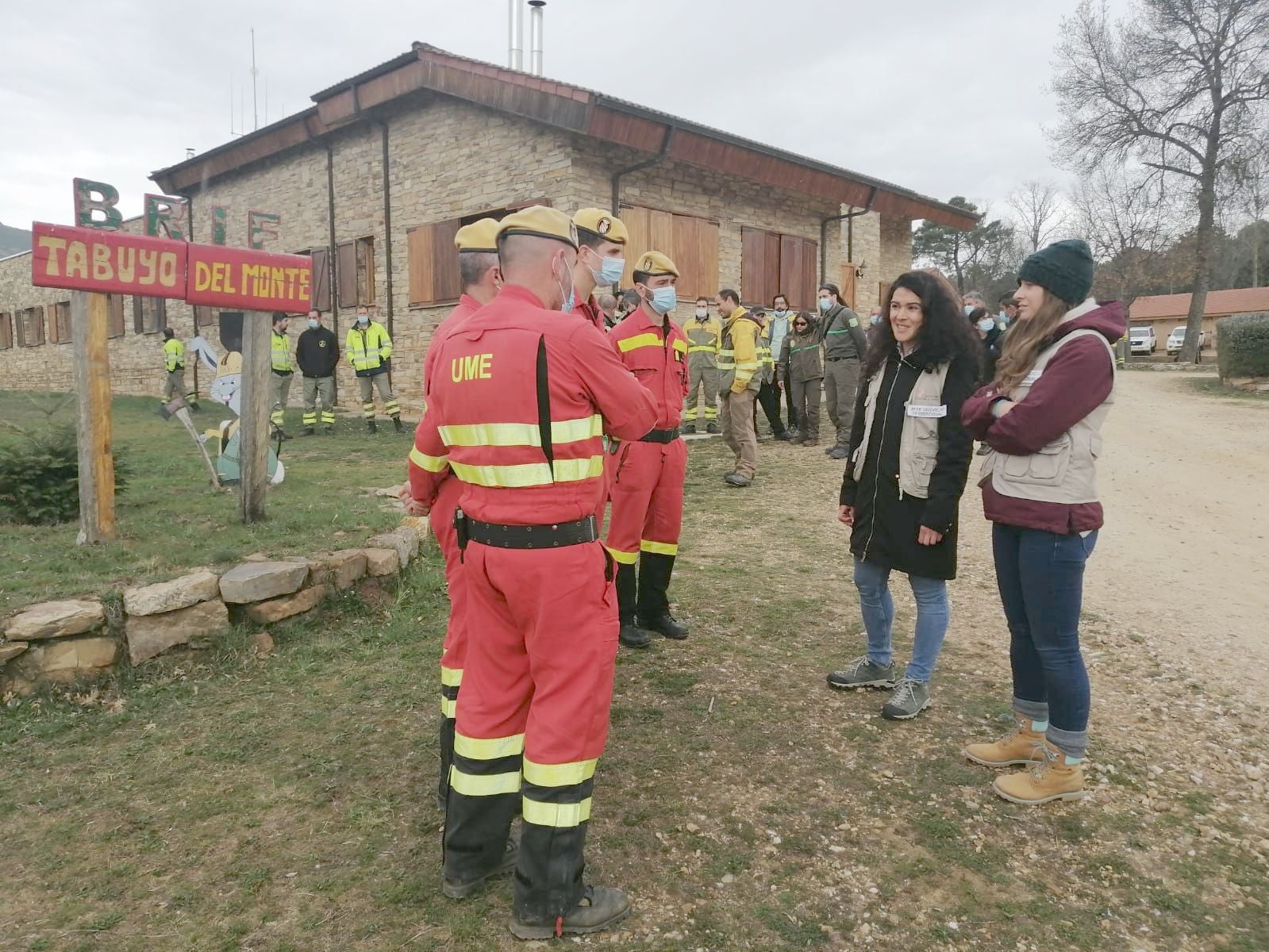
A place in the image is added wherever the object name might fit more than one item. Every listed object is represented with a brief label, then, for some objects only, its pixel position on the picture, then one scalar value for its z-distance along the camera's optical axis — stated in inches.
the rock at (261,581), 165.3
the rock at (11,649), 142.3
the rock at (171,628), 154.6
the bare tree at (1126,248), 1359.5
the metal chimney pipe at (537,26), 696.4
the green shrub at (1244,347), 645.9
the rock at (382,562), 193.2
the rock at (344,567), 183.5
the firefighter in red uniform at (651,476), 164.1
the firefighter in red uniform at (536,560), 84.0
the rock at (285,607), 169.6
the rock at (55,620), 144.1
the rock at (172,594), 154.9
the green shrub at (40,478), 212.2
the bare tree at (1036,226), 1903.7
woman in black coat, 127.5
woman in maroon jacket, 105.4
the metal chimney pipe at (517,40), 699.4
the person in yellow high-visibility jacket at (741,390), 337.4
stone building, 478.3
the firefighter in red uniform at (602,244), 138.6
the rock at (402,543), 201.5
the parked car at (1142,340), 1515.1
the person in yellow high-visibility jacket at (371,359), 491.5
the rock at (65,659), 144.9
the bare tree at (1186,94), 1005.2
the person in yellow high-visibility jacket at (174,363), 653.3
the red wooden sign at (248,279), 207.3
